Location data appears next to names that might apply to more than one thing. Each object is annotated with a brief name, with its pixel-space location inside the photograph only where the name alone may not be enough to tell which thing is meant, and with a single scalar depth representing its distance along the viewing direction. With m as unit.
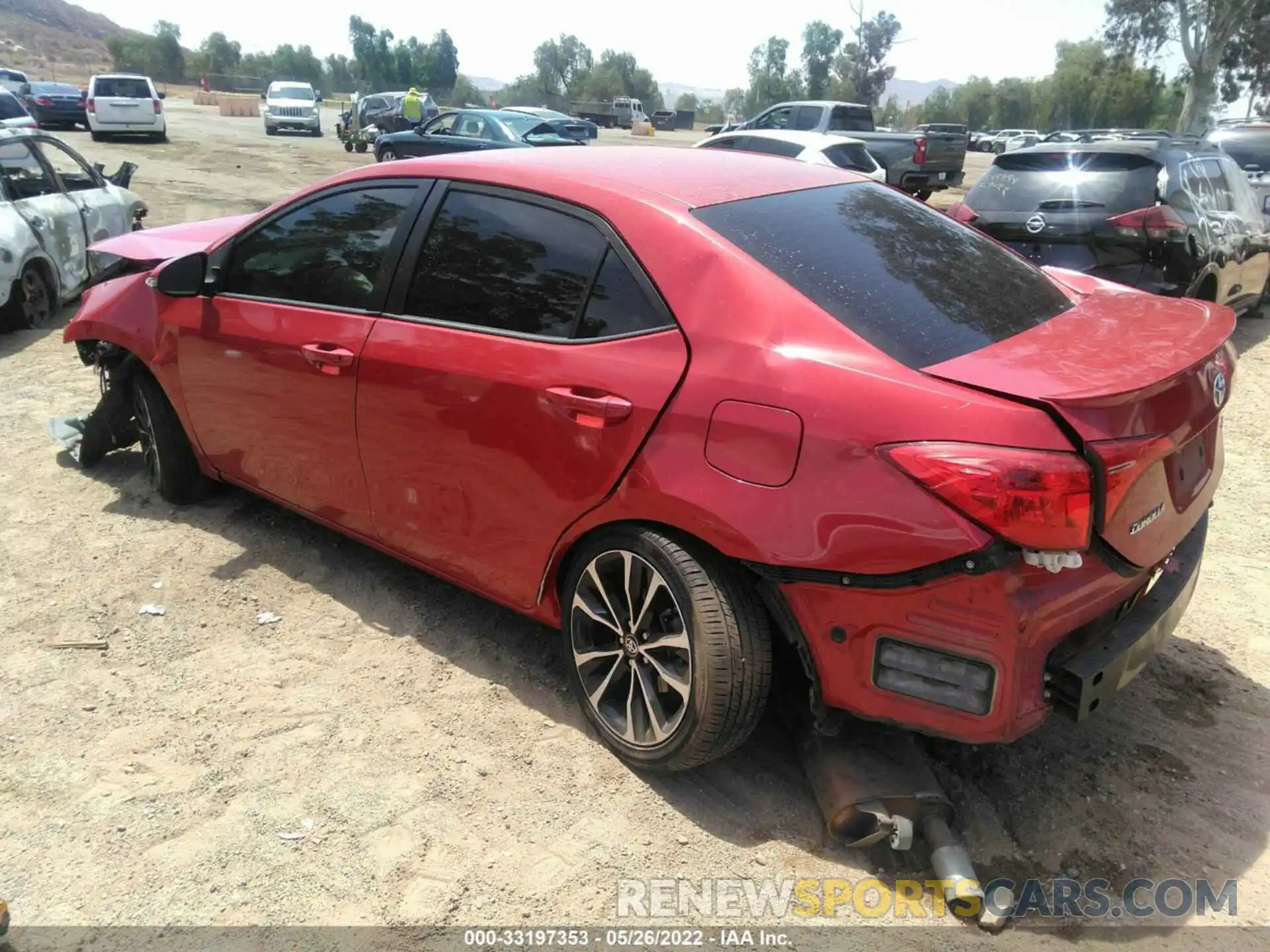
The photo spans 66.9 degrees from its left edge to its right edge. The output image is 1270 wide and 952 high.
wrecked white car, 7.71
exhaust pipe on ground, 2.42
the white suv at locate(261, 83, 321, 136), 34.16
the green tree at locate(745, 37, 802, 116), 107.11
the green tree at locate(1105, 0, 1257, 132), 32.28
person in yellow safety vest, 23.70
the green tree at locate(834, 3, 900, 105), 88.62
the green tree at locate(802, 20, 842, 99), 106.62
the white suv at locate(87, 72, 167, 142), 25.12
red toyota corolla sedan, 2.21
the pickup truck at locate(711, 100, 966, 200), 17.41
